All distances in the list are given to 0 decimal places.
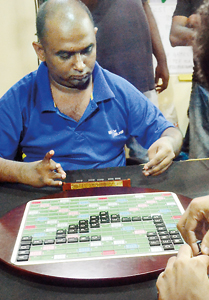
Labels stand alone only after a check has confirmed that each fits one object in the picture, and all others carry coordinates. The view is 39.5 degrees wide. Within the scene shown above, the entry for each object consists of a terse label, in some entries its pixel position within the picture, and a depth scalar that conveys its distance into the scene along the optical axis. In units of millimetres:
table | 573
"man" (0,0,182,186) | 1090
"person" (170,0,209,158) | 1908
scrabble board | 665
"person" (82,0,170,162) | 1644
